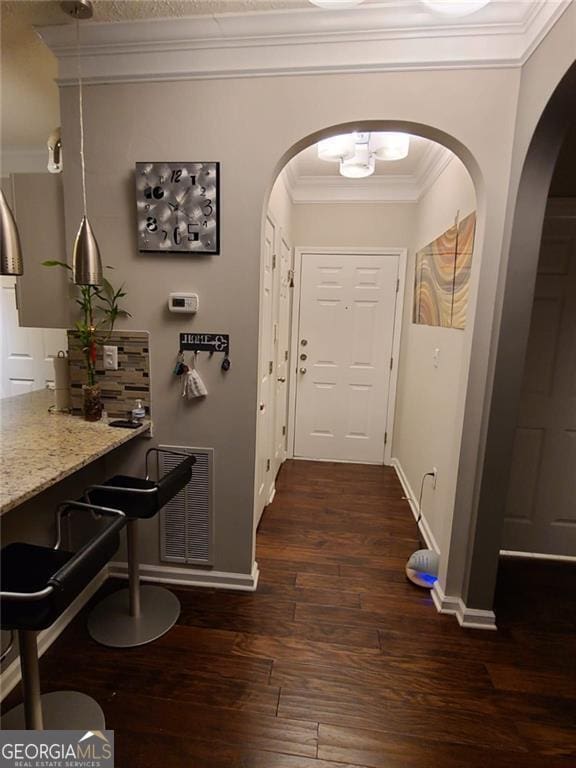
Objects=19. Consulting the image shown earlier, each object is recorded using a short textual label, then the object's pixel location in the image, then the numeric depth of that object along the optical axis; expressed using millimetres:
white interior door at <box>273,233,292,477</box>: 3101
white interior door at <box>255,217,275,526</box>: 2453
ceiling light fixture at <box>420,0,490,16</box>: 1221
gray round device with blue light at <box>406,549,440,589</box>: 2160
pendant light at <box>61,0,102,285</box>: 1556
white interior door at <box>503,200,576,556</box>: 2289
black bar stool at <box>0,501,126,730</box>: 998
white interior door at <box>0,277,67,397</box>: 3323
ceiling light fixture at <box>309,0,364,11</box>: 1212
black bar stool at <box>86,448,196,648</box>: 1588
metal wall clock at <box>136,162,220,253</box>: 1808
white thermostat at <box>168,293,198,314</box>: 1904
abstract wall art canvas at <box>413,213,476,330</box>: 2066
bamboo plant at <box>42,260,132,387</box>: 1904
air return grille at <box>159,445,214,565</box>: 2051
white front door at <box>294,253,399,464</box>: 3750
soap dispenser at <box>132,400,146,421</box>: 1961
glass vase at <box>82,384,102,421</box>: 1899
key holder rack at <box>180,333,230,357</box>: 1941
